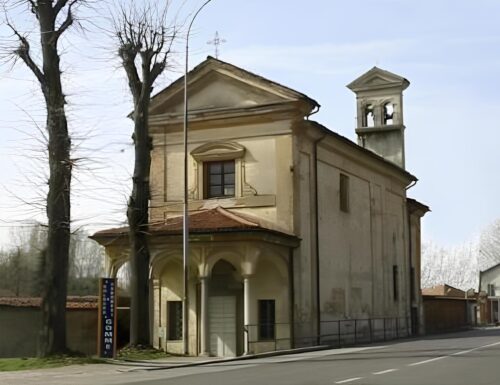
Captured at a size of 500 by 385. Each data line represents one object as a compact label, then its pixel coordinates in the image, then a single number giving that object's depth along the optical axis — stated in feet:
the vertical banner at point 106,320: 76.48
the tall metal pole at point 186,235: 83.05
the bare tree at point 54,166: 76.07
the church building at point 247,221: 93.86
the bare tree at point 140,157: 83.56
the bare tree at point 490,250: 331.36
